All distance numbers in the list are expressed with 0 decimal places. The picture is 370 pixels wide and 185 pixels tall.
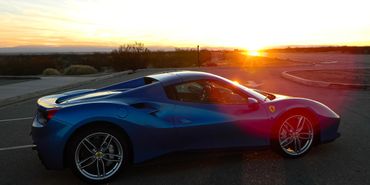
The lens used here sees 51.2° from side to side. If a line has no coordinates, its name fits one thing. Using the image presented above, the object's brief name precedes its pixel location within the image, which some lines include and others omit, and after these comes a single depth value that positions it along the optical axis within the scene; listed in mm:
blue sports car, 4555
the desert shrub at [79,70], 30359
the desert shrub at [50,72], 29580
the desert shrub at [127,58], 30938
